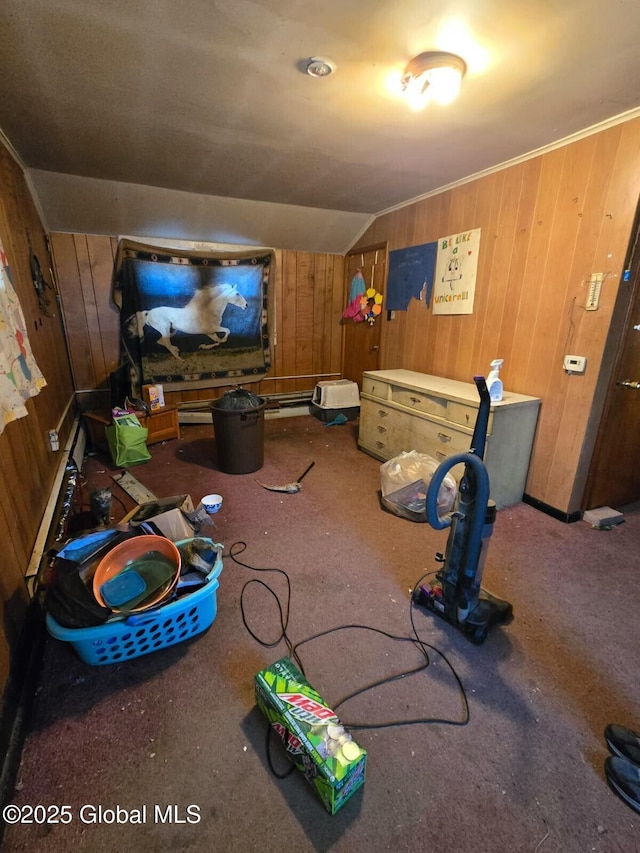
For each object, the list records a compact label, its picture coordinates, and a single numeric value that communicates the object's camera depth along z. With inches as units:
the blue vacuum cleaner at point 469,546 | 54.5
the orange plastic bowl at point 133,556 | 54.6
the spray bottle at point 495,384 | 92.7
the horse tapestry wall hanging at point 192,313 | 144.6
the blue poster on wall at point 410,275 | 127.7
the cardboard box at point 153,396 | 136.7
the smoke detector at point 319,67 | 58.9
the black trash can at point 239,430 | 110.5
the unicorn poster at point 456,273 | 111.3
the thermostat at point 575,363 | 85.7
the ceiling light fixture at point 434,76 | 57.7
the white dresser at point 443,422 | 93.4
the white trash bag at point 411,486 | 94.5
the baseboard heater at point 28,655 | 42.2
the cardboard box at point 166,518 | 72.7
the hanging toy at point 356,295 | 167.9
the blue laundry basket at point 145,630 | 49.6
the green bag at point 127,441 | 120.0
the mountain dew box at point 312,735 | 37.8
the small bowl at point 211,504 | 94.5
